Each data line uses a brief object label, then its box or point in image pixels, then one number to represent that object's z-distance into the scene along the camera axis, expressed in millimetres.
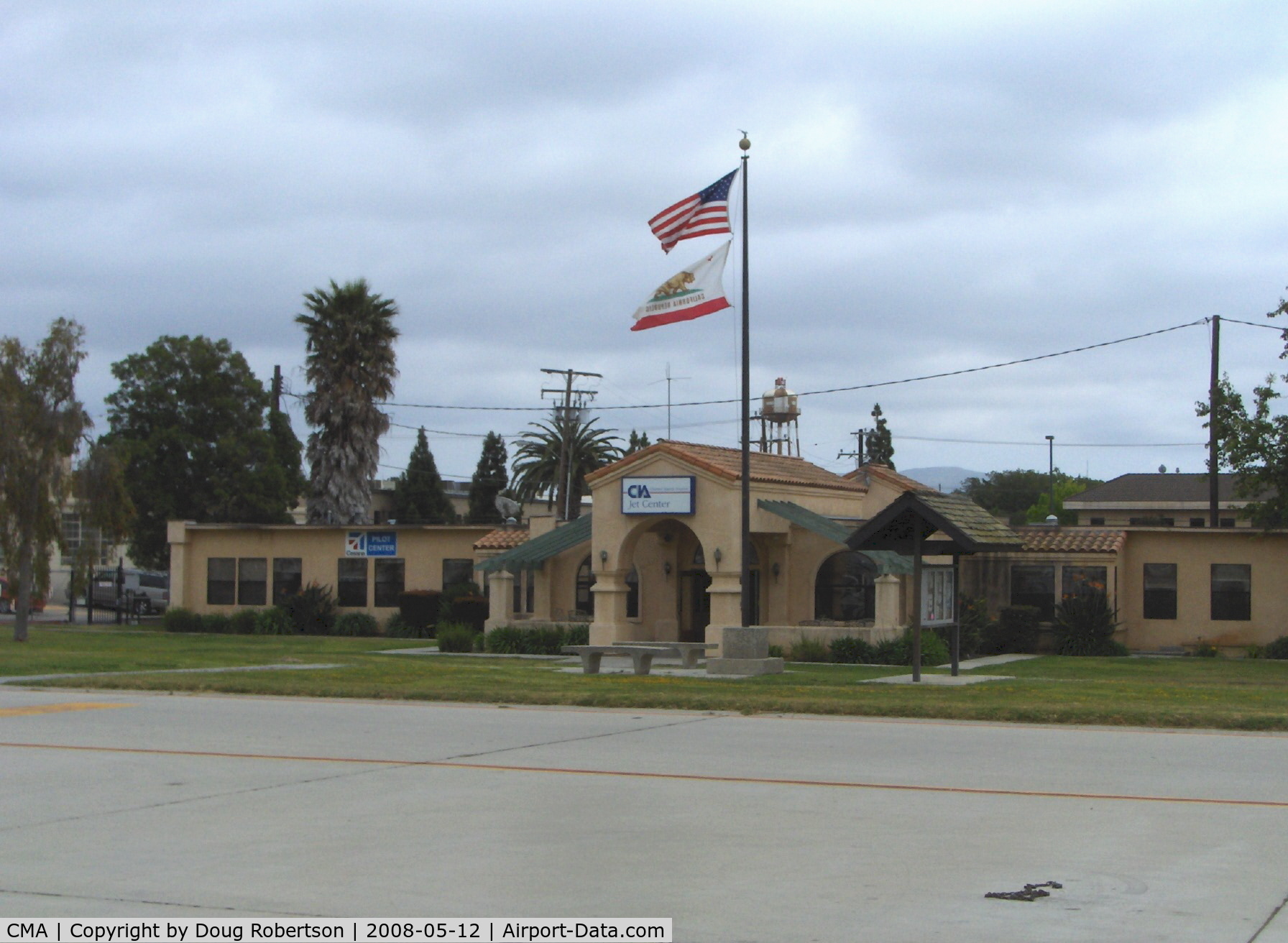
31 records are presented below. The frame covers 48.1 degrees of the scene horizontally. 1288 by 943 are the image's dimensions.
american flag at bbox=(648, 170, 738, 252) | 25750
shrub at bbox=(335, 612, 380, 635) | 42375
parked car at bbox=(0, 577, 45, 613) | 38031
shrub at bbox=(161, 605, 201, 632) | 43531
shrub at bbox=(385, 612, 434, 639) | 41469
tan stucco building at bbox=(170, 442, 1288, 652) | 31547
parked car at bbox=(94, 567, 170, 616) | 53934
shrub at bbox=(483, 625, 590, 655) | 33250
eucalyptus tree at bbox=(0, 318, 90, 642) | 33562
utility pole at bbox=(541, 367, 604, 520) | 67438
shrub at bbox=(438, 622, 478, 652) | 34344
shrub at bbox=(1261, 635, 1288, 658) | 33750
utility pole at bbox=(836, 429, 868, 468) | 90312
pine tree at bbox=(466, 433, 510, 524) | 83875
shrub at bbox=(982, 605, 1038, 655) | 35125
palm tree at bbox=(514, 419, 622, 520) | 75312
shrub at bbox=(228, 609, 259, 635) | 42750
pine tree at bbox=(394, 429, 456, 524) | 77938
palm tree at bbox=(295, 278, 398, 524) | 49781
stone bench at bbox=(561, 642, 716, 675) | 24984
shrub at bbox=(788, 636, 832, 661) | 30453
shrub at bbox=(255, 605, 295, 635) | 42281
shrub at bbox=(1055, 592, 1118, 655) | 34312
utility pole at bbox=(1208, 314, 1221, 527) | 35844
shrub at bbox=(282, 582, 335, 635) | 42781
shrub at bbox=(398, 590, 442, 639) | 41438
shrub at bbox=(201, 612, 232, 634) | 43156
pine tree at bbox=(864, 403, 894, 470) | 93500
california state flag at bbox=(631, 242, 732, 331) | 25797
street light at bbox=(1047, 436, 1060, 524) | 44344
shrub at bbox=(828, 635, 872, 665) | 29984
